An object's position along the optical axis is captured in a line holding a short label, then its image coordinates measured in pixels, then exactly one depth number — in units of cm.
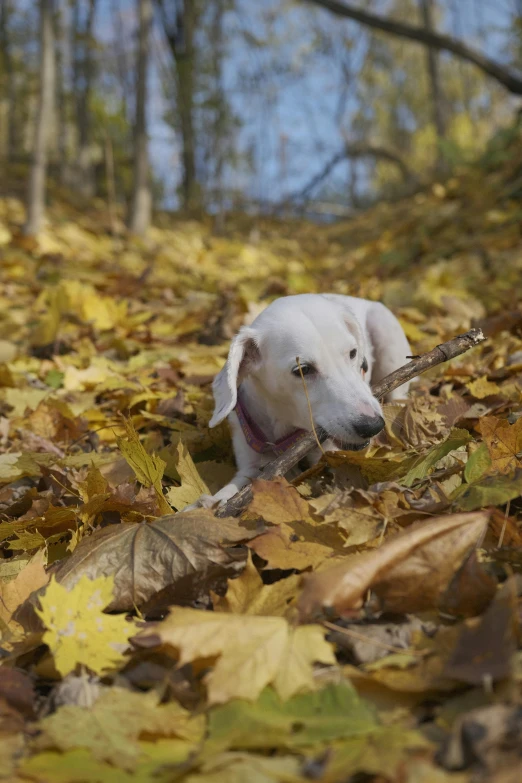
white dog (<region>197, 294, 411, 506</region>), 112
